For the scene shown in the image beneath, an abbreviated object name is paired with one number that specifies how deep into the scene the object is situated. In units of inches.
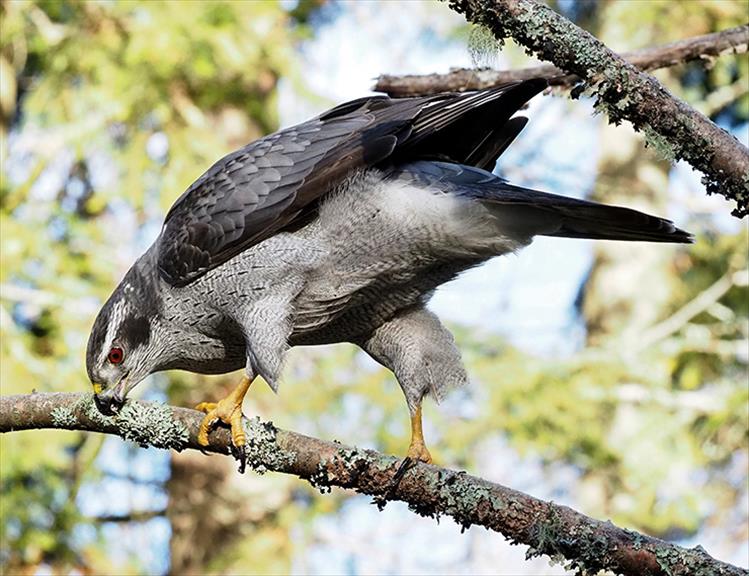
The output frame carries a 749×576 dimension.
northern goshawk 375.9
